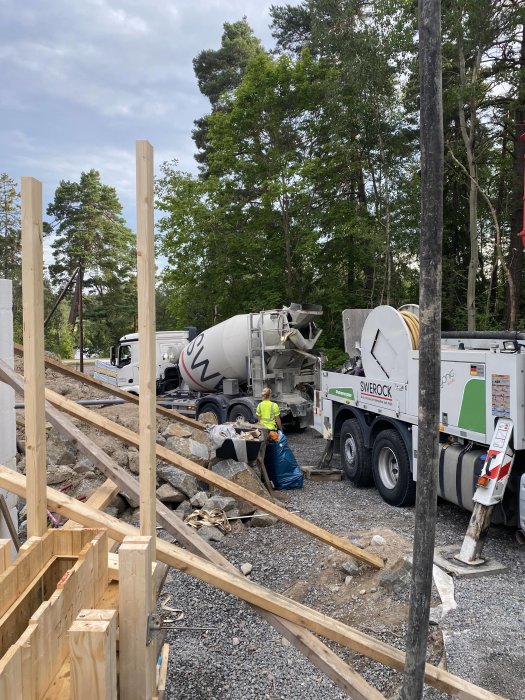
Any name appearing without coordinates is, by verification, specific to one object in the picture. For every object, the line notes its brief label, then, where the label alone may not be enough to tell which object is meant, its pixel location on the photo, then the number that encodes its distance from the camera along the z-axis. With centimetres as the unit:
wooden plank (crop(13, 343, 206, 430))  630
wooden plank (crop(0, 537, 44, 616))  197
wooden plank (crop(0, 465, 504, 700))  281
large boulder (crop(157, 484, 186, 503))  709
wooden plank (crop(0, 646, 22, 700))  147
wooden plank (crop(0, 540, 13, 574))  222
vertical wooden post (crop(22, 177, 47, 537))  231
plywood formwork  161
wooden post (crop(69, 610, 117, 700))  170
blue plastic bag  866
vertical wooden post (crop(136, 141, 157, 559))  241
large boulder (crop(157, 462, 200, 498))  725
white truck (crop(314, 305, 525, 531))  589
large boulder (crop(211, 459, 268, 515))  754
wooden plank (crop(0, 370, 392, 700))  279
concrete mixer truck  1273
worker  907
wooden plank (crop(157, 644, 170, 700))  285
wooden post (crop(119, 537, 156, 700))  209
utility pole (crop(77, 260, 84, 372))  2167
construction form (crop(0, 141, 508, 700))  173
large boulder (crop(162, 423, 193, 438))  886
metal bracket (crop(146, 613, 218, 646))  218
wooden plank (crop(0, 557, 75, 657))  188
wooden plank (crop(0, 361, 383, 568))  401
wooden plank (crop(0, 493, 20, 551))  412
